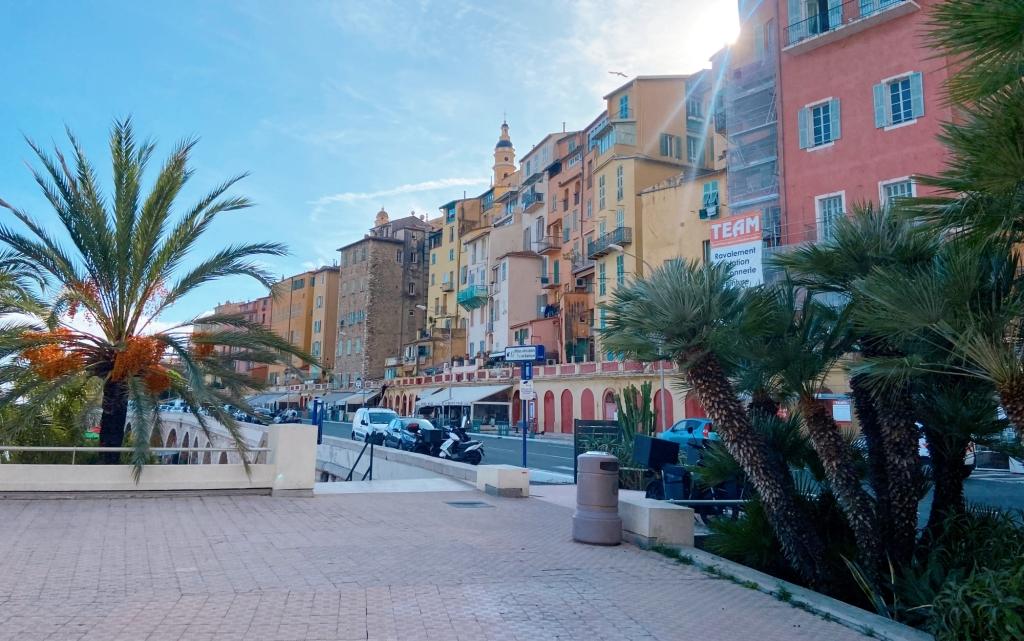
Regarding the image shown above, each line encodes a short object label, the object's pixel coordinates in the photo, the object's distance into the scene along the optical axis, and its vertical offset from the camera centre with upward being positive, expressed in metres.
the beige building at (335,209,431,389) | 84.50 +13.89
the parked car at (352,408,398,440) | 31.55 -0.04
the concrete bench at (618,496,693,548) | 8.38 -1.13
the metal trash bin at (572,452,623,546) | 8.40 -0.88
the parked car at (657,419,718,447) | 20.59 -0.20
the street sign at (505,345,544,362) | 17.36 +1.58
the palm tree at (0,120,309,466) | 11.53 +1.78
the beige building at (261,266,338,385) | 94.94 +13.49
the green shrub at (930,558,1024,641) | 4.70 -1.17
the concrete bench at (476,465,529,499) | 13.03 -1.05
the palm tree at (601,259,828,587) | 7.43 +0.79
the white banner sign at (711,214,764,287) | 27.10 +6.77
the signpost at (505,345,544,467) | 17.30 +1.46
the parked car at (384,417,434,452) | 25.44 -0.43
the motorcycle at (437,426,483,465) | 23.25 -0.94
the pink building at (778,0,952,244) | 27.20 +12.22
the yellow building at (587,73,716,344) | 47.62 +18.04
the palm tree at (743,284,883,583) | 7.40 +0.54
